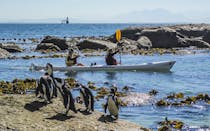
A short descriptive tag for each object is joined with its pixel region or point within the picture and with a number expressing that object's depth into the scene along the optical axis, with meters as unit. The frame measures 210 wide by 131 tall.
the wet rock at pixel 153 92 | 24.47
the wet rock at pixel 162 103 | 21.25
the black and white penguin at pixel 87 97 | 14.38
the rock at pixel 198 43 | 57.54
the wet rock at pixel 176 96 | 23.30
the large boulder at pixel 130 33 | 60.40
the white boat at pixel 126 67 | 35.06
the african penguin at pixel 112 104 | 14.45
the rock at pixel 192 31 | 64.56
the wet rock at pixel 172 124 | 16.55
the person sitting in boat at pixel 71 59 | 35.46
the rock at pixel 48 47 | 54.04
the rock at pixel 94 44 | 53.19
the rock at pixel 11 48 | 53.87
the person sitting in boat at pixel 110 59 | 34.94
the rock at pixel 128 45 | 53.04
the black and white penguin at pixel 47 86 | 14.16
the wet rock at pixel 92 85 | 26.25
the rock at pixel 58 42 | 55.66
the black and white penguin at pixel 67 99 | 13.34
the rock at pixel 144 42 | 54.31
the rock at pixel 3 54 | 46.97
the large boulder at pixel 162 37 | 56.25
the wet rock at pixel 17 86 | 24.09
